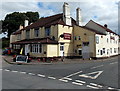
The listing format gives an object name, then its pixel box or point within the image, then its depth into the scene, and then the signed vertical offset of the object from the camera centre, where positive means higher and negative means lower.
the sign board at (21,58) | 22.96 -1.22
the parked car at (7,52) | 36.22 -0.39
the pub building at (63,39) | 26.99 +2.18
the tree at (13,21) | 63.67 +13.16
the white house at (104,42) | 28.56 +1.91
